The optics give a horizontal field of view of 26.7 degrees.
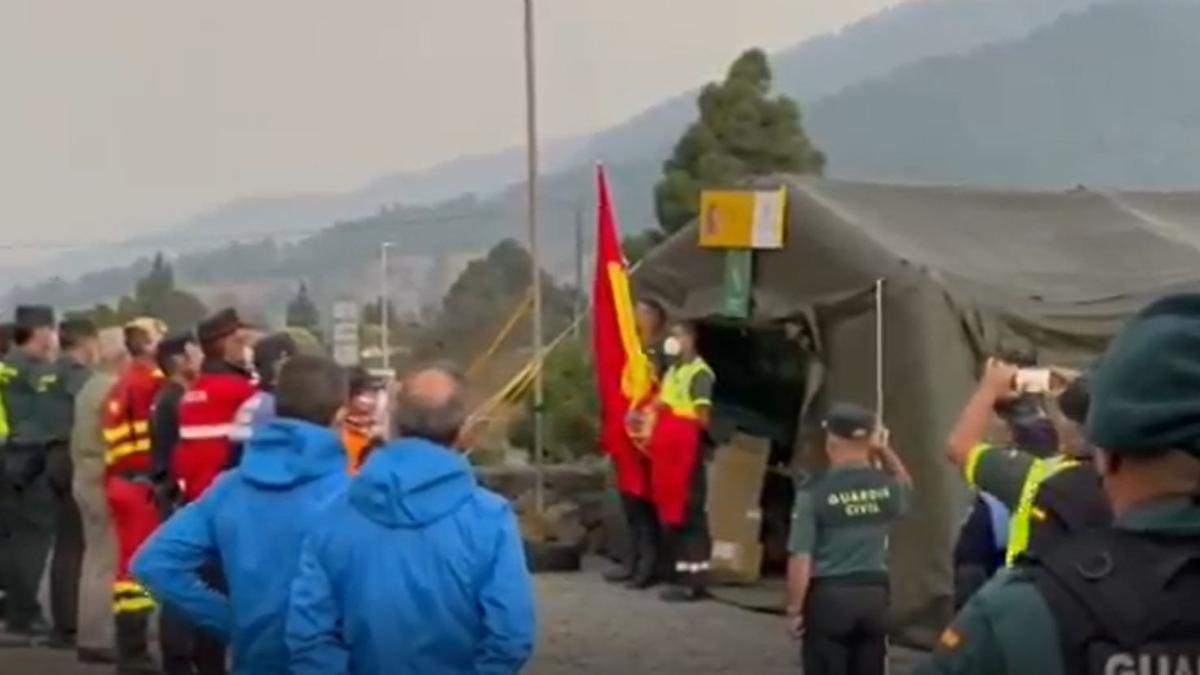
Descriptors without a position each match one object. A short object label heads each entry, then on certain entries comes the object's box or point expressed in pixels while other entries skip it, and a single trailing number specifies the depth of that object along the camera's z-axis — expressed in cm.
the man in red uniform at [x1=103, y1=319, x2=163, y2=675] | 1158
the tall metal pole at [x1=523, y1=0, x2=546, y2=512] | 1756
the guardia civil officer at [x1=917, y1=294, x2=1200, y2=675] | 263
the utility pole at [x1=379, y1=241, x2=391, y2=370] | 1778
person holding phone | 384
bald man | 553
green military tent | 1349
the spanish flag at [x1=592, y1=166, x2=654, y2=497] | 1590
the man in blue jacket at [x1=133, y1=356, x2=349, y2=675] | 613
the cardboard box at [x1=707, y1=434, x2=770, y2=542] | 1622
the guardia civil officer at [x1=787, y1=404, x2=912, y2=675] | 878
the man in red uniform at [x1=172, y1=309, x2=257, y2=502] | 1024
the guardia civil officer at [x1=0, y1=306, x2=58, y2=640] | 1321
